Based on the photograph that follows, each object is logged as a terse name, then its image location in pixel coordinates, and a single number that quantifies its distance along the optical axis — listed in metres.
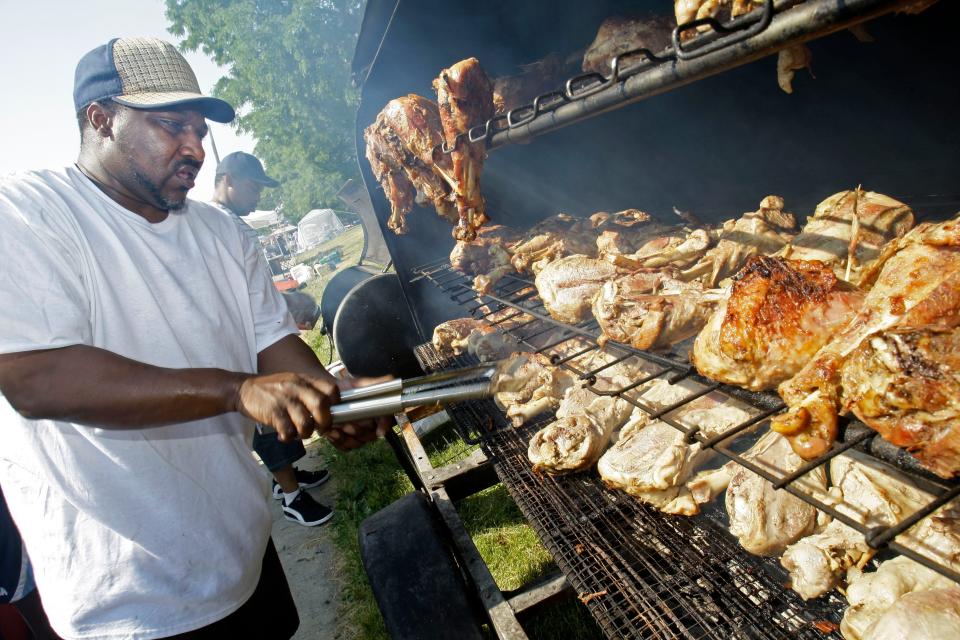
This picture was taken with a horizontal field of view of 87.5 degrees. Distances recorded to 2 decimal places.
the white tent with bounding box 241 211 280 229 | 41.32
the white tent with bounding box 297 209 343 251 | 34.53
